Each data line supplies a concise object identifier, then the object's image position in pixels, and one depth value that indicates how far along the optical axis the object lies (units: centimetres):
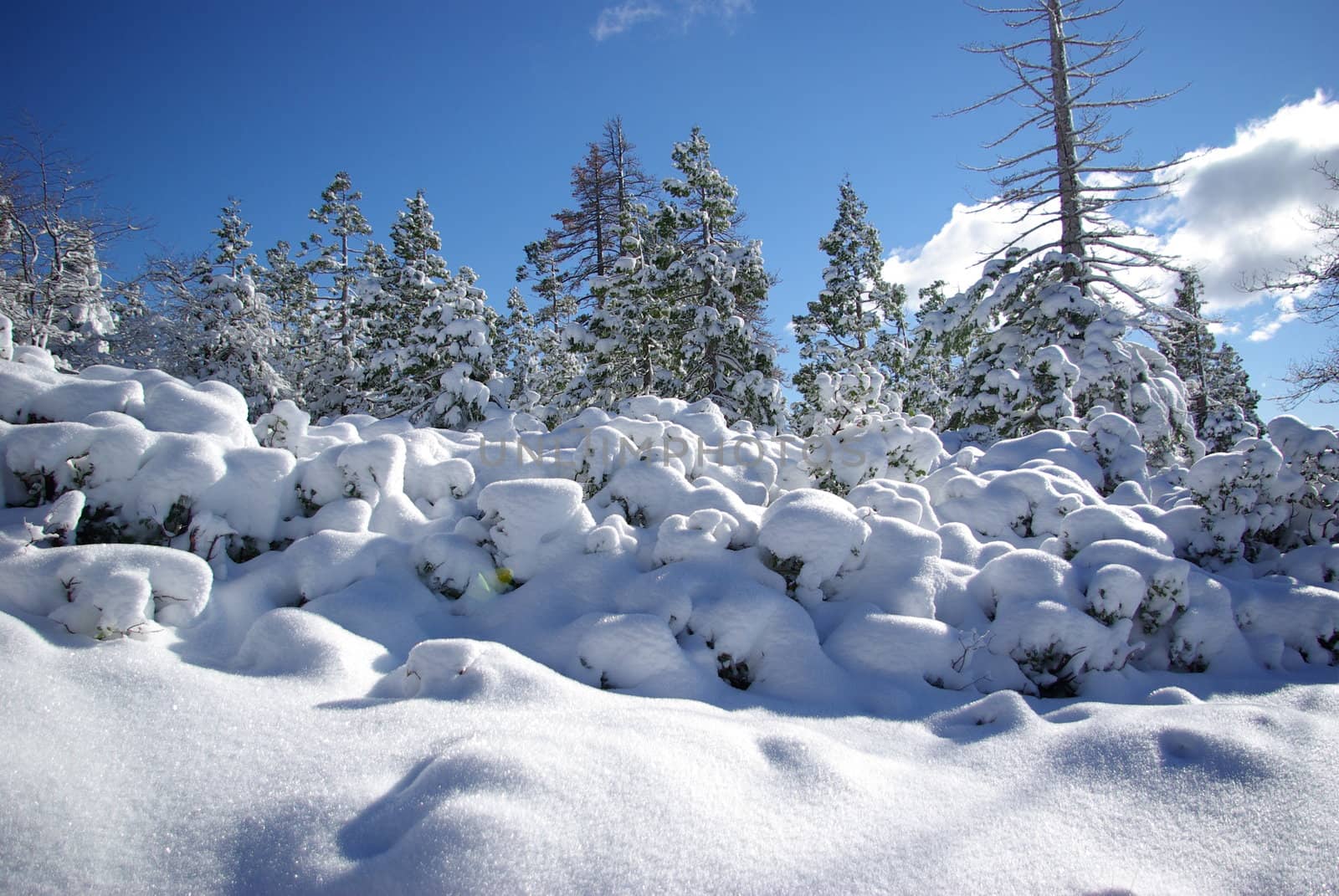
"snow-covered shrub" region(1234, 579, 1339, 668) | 357
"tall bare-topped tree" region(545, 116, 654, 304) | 1811
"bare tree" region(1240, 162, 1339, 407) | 899
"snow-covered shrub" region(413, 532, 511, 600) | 368
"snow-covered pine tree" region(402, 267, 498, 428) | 1322
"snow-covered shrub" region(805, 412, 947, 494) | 536
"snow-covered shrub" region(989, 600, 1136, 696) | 330
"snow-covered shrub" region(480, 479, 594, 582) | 382
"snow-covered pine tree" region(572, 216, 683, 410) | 1288
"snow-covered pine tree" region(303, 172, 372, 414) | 1900
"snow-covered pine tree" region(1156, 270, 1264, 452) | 2402
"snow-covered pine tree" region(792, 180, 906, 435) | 1788
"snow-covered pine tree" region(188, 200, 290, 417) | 1474
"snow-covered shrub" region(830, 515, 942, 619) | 357
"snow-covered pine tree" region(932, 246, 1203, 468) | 899
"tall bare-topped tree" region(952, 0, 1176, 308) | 1027
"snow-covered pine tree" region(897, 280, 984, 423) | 1085
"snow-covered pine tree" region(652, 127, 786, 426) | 1266
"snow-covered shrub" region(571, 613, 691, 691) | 300
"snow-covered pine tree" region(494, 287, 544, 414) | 1775
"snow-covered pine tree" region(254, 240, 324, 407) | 2303
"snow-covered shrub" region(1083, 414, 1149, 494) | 613
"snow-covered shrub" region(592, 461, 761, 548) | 432
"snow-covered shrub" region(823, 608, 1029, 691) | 317
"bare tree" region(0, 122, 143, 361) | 1177
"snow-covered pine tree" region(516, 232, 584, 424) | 1989
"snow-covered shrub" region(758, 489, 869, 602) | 374
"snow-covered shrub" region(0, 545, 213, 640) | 266
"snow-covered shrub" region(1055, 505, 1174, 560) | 422
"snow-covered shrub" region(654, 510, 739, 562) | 373
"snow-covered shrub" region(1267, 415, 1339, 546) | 434
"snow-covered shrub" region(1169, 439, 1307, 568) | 433
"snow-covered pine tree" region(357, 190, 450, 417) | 1504
